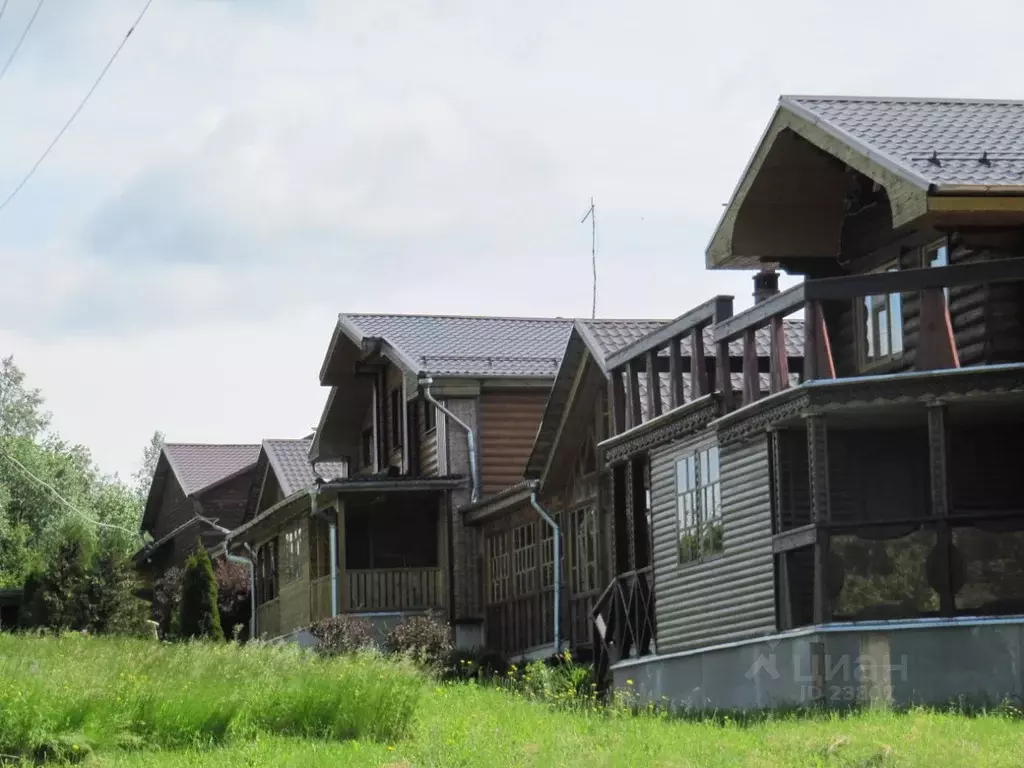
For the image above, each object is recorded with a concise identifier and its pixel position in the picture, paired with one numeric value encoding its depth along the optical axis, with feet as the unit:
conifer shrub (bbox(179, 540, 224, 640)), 142.20
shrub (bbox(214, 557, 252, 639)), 152.46
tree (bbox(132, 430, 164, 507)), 303.07
